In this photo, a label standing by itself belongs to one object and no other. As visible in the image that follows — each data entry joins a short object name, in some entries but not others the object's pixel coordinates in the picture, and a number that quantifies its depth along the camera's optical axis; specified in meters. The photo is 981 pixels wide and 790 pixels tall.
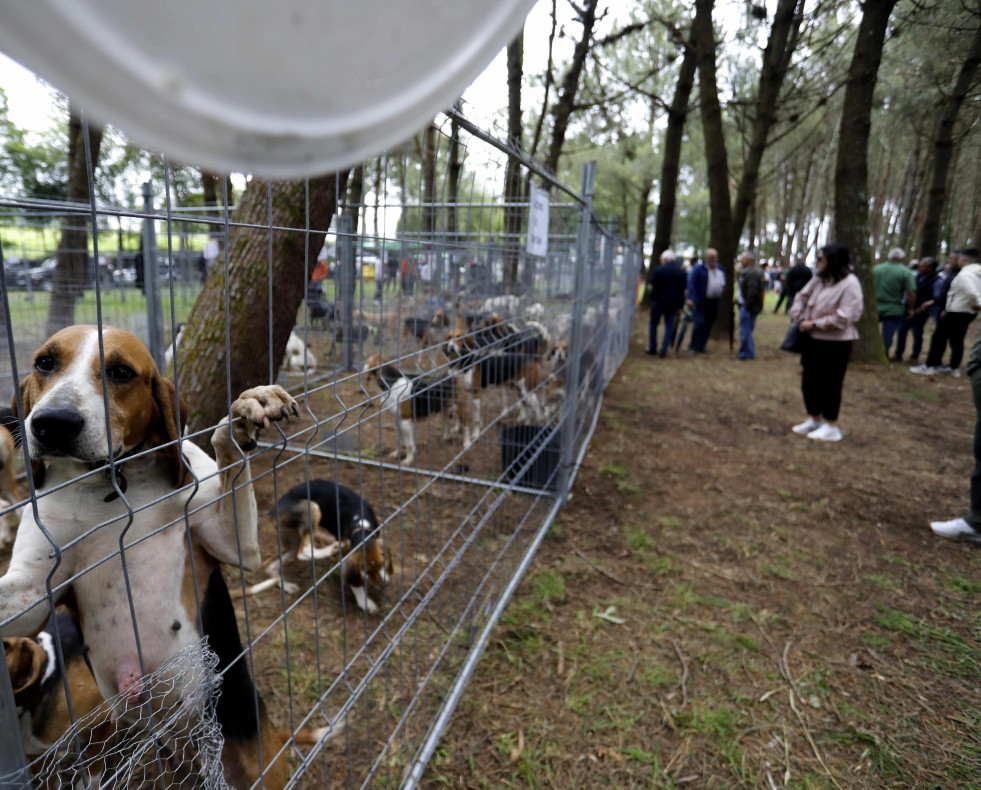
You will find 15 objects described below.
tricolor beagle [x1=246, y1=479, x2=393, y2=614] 3.26
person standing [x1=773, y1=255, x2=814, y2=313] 11.34
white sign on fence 2.86
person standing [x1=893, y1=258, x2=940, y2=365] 10.71
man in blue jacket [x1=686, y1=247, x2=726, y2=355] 11.09
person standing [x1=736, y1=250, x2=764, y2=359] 11.31
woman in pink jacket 5.42
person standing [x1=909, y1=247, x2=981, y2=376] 8.17
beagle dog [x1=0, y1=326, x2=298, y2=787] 0.99
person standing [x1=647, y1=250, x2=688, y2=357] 10.42
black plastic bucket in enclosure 4.21
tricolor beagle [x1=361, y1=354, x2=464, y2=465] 4.59
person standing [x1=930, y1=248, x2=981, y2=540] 3.73
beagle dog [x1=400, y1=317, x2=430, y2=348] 4.25
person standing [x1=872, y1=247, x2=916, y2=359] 9.95
